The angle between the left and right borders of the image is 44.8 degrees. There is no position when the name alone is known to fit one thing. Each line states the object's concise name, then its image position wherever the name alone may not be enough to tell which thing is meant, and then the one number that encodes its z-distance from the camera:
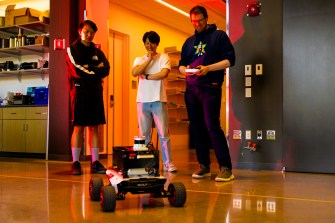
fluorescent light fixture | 7.98
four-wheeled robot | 2.37
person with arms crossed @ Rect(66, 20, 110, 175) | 4.05
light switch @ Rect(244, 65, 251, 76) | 4.48
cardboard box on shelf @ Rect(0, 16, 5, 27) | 6.72
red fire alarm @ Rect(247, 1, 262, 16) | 4.46
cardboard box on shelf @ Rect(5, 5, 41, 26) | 6.32
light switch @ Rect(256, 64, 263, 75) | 4.41
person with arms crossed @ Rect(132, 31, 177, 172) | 4.14
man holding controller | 3.52
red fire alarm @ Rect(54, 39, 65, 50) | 5.83
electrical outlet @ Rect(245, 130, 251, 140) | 4.47
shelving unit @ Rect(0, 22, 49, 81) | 6.40
